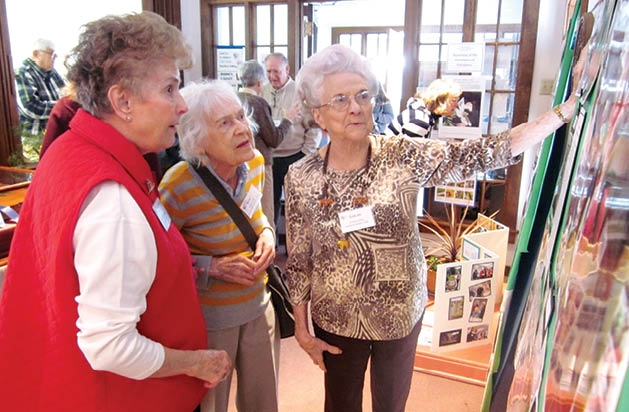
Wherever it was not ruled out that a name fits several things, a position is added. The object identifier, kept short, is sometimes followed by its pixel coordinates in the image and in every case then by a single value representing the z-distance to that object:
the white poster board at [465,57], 3.60
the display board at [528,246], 0.88
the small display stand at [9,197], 1.70
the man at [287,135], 3.72
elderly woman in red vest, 0.81
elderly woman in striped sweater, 1.34
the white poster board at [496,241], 2.36
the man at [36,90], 3.19
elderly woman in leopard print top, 1.22
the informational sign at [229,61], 4.57
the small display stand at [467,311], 2.19
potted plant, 2.68
